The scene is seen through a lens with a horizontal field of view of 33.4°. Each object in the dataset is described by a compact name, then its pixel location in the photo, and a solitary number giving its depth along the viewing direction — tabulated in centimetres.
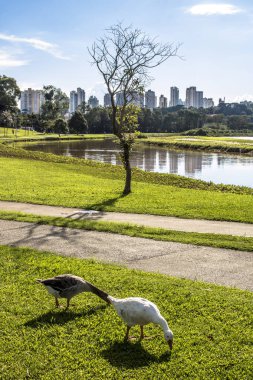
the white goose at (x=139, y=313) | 706
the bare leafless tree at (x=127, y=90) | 2438
